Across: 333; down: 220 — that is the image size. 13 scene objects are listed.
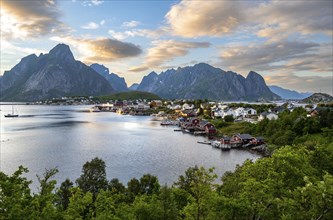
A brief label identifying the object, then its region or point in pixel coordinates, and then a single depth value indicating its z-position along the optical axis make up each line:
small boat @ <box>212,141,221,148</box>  71.69
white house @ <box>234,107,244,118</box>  126.22
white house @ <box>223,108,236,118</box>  128.05
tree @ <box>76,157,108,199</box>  29.10
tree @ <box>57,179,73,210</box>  27.26
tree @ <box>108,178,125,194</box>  29.95
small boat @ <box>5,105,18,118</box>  169.24
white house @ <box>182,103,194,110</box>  182.38
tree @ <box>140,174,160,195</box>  29.70
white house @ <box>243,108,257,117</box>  127.21
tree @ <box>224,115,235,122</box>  108.06
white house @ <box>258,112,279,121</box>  94.52
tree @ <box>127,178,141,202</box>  28.84
